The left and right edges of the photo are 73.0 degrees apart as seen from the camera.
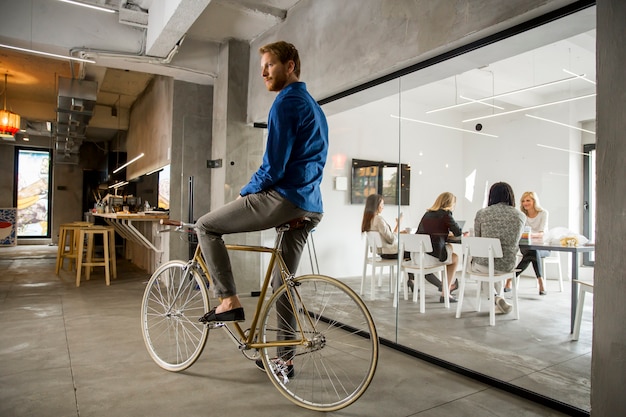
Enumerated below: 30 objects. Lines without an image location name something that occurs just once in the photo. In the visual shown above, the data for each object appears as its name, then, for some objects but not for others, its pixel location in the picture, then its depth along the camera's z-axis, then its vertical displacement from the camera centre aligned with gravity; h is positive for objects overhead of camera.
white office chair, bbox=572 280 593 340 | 1.96 -0.39
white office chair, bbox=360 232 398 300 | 3.03 -0.32
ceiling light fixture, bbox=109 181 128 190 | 9.42 +0.69
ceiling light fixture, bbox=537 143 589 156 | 1.97 +0.35
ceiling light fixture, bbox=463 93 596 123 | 2.00 +0.59
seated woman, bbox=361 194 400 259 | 3.03 -0.06
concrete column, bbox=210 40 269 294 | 4.61 +0.79
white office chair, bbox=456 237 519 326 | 2.33 -0.31
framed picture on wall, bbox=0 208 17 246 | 10.14 -0.31
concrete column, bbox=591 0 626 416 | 1.56 +0.00
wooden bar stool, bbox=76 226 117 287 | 4.92 -0.42
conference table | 1.97 -0.20
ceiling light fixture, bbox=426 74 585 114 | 2.04 +0.70
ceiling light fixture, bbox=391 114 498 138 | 2.46 +0.57
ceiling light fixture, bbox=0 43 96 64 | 4.07 +1.60
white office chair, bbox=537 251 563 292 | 2.07 -0.21
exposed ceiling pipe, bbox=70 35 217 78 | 4.27 +1.65
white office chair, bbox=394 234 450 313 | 2.74 -0.31
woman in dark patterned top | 2.28 -0.03
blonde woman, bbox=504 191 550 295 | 2.15 -0.02
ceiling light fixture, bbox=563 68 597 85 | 1.88 +0.65
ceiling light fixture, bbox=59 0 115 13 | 3.70 +1.86
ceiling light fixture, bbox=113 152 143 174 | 7.99 +1.09
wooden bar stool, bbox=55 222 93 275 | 6.01 -0.45
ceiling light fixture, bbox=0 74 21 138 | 6.87 +1.46
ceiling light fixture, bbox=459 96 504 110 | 2.38 +0.68
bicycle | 1.83 -0.54
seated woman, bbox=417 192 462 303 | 2.59 -0.08
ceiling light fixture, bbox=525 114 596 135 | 1.91 +0.48
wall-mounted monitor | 2.92 +0.27
